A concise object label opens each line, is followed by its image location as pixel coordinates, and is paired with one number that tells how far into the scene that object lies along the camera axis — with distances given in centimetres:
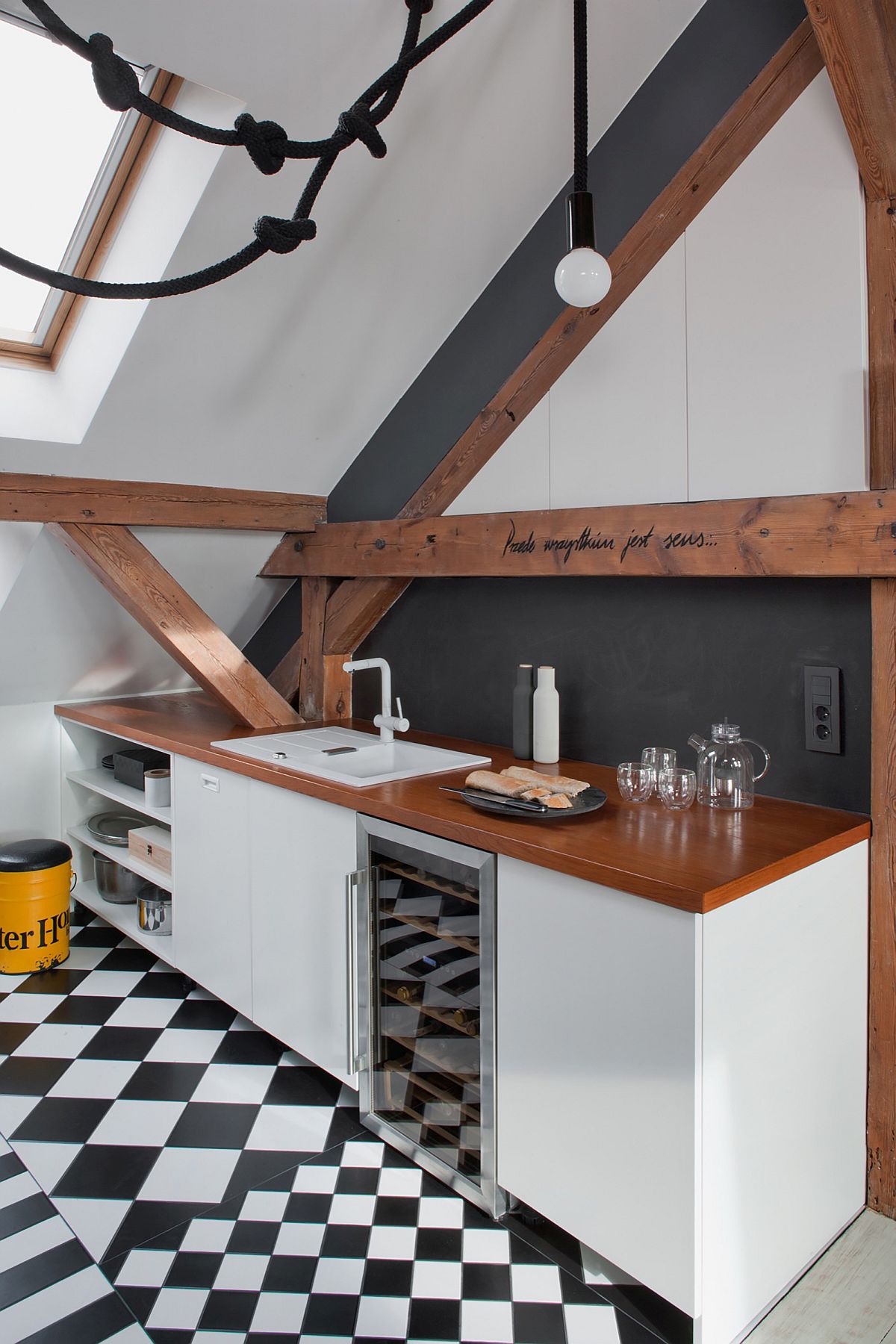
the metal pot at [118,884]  338
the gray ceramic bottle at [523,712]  251
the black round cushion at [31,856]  302
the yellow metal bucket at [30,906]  303
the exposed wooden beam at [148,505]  260
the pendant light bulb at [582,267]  181
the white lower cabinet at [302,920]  225
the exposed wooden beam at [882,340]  178
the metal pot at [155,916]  310
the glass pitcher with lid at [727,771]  198
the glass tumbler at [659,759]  203
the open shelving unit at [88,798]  333
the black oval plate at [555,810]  189
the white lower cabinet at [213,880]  260
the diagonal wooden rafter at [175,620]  277
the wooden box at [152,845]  304
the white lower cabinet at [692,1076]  152
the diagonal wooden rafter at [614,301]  195
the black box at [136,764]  321
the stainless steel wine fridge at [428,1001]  190
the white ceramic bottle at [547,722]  248
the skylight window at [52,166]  211
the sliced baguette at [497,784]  201
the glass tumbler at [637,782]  205
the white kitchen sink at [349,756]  247
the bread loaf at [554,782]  204
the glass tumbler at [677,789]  197
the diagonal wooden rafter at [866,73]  164
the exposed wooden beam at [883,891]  183
